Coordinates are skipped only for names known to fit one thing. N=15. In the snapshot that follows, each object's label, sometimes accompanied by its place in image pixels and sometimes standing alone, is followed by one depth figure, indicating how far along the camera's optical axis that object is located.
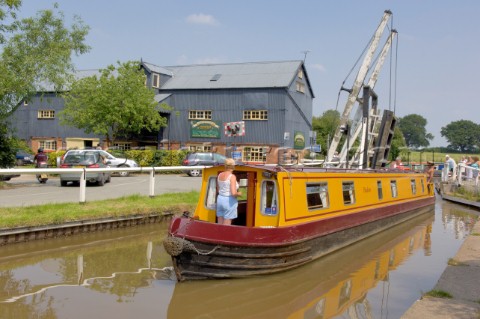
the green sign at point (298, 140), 35.81
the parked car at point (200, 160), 25.67
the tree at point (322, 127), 57.62
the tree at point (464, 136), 120.24
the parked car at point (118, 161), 23.71
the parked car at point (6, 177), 18.10
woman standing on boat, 8.01
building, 33.91
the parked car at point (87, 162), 17.56
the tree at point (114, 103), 30.33
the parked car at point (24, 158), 33.66
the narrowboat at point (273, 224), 7.58
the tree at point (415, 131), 136.38
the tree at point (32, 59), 16.59
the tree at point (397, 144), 44.12
